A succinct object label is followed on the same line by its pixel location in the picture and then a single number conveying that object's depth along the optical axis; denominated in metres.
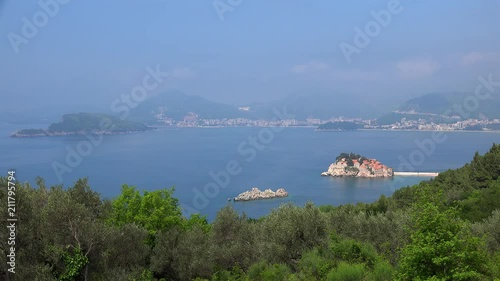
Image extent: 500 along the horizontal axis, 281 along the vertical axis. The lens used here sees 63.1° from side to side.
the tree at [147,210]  13.30
